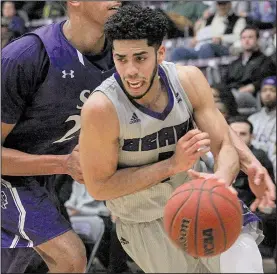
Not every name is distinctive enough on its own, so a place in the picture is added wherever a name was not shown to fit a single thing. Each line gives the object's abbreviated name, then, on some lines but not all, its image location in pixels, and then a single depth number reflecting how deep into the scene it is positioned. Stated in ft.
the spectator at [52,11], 55.36
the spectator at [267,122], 34.69
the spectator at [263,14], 47.55
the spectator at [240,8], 50.24
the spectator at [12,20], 45.75
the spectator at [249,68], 40.76
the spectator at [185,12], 51.40
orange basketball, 16.16
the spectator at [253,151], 28.67
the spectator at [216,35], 44.94
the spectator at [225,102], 31.90
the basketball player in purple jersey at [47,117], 19.93
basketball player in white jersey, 17.40
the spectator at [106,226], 26.35
